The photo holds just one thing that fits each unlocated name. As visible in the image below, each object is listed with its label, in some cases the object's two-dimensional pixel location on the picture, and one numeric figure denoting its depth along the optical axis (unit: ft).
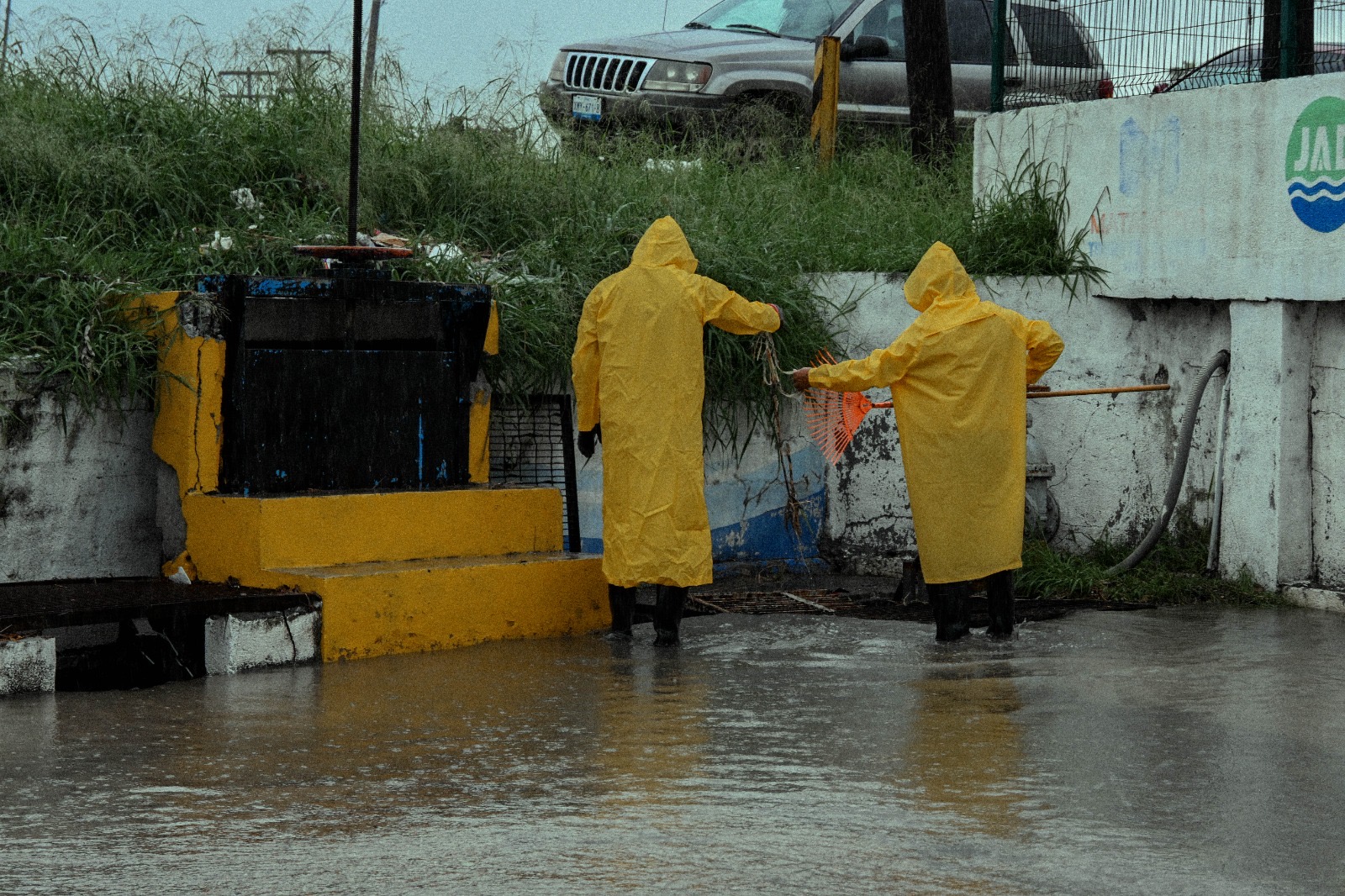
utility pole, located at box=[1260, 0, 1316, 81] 53.47
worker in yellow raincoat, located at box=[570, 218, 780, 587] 46.42
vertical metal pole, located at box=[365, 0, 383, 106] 71.15
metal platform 38.65
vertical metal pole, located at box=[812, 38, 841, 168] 80.02
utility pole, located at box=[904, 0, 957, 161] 80.23
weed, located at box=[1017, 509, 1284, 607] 54.29
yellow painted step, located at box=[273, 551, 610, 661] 43.68
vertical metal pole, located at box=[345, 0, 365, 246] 47.48
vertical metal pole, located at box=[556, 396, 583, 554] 52.19
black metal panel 45.39
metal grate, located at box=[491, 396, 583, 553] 53.42
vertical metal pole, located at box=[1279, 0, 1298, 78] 53.42
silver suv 83.35
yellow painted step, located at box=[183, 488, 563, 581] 44.16
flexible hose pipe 54.85
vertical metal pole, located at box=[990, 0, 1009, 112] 66.85
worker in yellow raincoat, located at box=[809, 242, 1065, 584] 47.01
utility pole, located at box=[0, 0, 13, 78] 67.62
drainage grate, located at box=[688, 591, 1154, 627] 52.29
